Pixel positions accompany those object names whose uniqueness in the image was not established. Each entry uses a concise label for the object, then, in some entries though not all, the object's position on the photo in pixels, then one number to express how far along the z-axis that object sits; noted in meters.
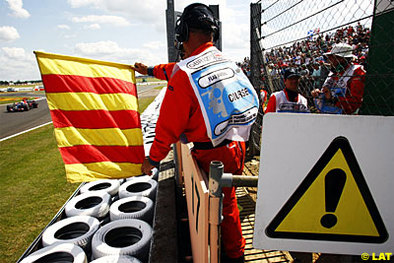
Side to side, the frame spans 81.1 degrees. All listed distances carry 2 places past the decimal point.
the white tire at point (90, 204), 2.73
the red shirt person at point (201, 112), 1.60
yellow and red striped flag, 2.21
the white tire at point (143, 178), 3.57
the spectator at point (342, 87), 2.47
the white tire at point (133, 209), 2.65
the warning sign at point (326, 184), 0.77
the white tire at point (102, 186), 3.37
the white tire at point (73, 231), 2.25
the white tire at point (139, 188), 3.17
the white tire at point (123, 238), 2.08
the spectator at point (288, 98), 3.31
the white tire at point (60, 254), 2.00
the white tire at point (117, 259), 1.91
